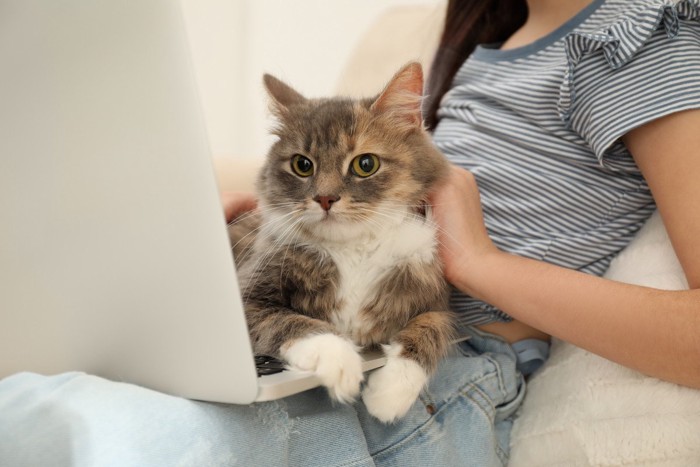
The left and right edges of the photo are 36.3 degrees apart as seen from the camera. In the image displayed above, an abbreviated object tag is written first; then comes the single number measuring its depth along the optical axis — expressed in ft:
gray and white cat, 2.13
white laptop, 1.66
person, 1.81
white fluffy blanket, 2.03
